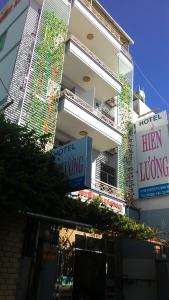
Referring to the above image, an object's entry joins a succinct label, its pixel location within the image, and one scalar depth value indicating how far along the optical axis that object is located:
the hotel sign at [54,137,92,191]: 6.24
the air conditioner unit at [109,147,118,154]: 14.63
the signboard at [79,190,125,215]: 11.06
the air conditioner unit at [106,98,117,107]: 16.19
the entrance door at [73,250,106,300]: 5.76
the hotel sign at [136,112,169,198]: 13.32
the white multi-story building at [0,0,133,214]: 10.86
